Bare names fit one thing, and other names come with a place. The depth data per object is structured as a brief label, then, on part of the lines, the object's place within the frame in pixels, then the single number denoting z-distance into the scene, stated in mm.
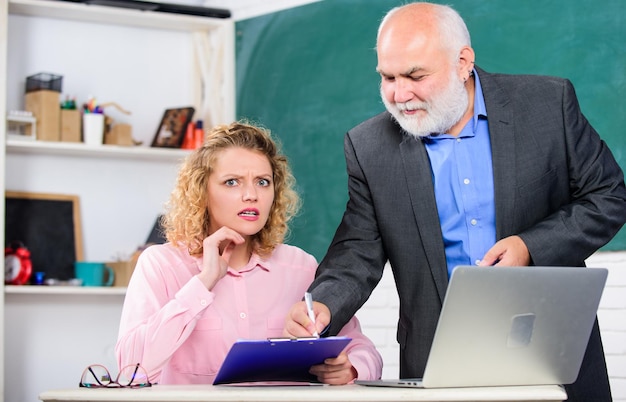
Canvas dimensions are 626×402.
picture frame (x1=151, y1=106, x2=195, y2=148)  4656
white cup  4445
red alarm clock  4258
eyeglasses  1727
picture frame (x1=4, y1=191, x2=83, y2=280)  4379
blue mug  4418
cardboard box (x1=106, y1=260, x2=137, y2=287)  4434
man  2240
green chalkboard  3455
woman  2119
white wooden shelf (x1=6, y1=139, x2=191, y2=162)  4293
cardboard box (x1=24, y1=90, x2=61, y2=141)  4312
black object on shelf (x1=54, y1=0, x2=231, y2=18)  4555
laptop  1569
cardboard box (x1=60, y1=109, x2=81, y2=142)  4414
